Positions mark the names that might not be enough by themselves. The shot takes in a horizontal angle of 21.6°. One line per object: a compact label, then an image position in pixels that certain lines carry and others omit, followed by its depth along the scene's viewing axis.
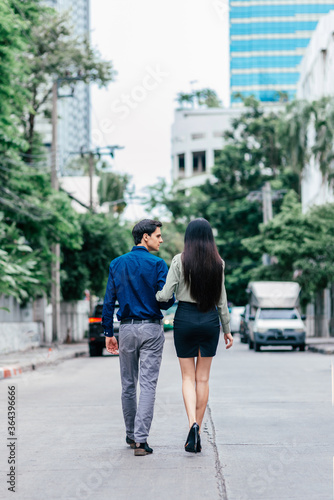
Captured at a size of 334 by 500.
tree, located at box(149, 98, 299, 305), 63.22
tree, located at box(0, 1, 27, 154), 20.70
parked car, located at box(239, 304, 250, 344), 35.90
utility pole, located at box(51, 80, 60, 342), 31.25
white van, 28.44
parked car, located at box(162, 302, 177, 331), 42.18
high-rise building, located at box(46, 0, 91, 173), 146.62
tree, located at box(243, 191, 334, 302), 37.50
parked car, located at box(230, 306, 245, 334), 46.06
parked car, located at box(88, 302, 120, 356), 27.11
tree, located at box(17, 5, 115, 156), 37.00
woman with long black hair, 7.58
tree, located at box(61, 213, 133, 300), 37.81
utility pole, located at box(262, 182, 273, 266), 48.75
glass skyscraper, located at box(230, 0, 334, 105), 151.50
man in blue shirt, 7.53
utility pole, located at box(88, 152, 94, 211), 41.69
